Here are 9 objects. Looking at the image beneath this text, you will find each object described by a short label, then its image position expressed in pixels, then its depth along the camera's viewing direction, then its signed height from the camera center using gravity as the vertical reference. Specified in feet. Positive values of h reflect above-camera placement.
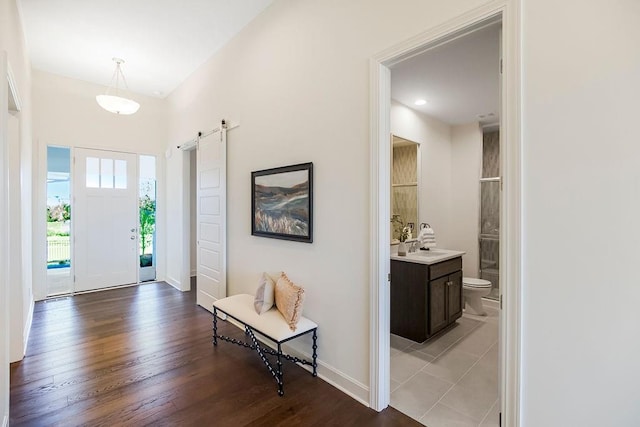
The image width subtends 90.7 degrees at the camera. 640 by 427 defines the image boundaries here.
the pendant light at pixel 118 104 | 12.42 +4.39
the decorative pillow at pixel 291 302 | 8.06 -2.35
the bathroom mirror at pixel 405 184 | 14.03 +1.26
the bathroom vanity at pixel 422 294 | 10.25 -2.78
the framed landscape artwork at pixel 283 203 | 8.73 +0.28
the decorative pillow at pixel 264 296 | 8.80 -2.39
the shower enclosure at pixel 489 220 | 16.05 -0.42
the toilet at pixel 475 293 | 12.92 -3.37
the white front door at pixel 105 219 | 16.31 -0.37
